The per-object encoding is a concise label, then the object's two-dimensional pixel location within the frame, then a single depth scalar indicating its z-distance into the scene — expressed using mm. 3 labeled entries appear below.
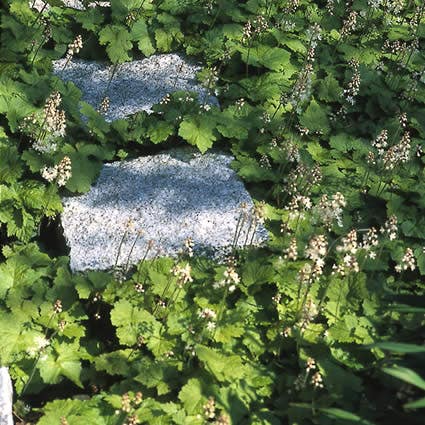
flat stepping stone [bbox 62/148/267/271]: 5094
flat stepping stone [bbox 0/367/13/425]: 4027
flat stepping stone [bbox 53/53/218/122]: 6430
